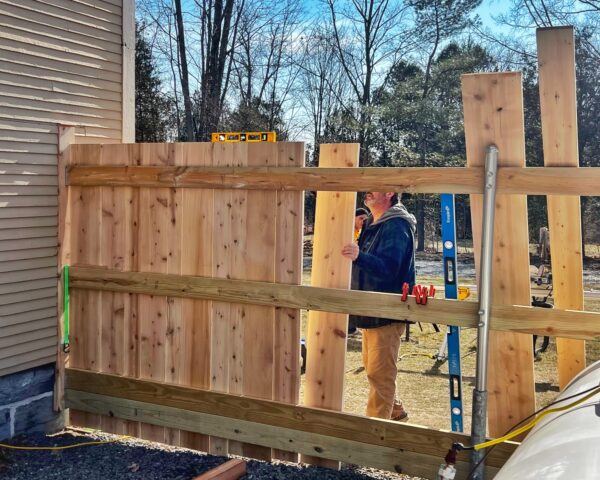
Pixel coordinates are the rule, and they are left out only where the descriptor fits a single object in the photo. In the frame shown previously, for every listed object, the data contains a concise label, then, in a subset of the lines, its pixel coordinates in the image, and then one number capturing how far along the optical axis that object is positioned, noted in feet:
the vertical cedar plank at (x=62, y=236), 15.44
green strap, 15.58
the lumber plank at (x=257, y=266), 13.10
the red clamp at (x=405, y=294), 11.77
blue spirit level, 12.96
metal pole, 10.94
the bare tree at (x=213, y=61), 75.70
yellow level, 17.16
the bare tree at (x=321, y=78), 90.12
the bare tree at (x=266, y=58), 84.50
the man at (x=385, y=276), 14.03
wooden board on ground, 11.98
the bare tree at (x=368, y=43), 87.25
